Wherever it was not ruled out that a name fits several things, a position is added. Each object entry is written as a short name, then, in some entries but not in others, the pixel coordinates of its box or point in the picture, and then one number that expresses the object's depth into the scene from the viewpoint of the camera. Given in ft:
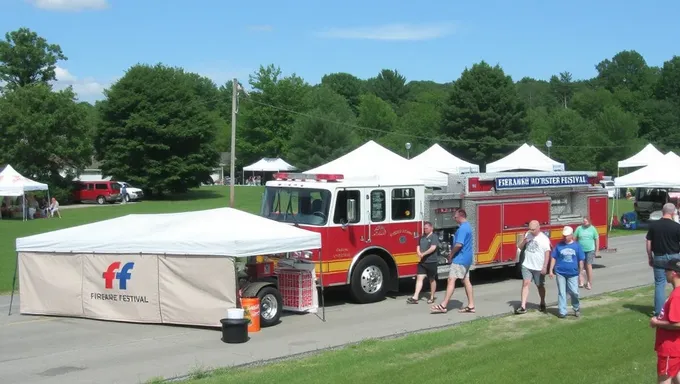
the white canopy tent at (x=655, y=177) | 104.68
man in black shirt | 41.29
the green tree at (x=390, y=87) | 515.91
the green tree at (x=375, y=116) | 364.99
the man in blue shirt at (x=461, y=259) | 46.78
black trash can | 38.91
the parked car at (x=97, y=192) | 199.31
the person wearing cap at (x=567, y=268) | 44.09
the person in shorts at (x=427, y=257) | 49.70
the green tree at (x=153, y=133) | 215.72
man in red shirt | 21.62
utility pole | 114.21
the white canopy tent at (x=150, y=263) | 42.60
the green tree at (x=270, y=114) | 323.98
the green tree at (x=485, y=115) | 255.70
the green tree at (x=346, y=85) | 500.33
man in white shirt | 45.52
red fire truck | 50.75
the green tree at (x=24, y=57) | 277.64
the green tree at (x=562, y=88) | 542.57
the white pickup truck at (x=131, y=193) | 202.24
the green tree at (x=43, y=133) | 191.21
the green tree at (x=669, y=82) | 376.27
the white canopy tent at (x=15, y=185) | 140.46
